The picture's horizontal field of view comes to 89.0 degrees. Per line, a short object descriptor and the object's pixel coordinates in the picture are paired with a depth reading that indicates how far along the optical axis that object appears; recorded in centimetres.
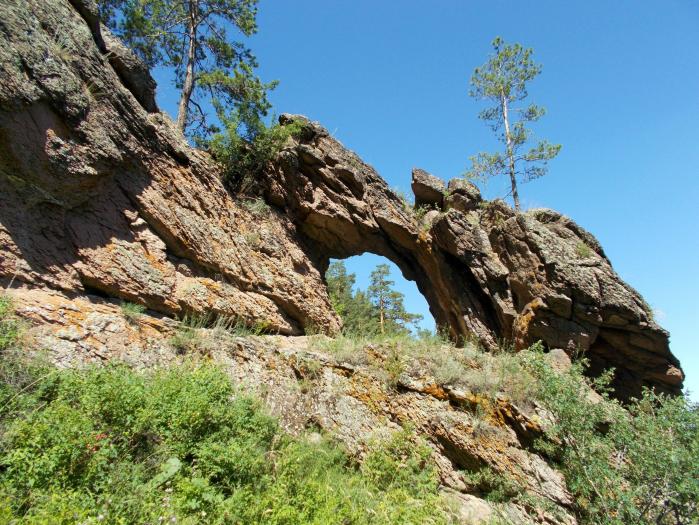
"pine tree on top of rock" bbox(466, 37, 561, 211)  1542
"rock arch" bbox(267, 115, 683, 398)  1046
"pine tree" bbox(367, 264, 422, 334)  2755
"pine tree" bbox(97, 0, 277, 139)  1216
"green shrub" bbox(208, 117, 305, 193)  1096
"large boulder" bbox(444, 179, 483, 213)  1291
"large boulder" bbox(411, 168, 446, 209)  1328
